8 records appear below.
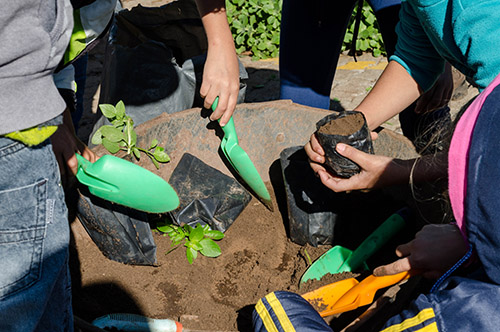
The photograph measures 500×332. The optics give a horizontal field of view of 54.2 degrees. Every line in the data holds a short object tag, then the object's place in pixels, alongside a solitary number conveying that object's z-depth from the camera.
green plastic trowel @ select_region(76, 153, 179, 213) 1.50
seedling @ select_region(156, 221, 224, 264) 1.83
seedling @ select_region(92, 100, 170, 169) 1.79
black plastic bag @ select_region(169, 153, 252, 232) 1.91
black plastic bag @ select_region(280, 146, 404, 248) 1.78
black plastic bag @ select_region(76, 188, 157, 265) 1.64
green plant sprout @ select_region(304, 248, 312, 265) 1.77
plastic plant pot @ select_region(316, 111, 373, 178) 1.47
